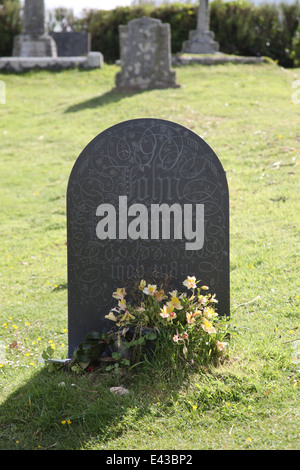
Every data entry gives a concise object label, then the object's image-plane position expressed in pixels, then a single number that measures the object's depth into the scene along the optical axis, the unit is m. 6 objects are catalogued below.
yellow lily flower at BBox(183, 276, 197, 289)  3.36
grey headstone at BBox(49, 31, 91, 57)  17.31
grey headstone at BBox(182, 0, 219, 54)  16.09
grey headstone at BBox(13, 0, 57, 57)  15.17
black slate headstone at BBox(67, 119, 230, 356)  3.48
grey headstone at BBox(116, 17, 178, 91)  11.90
